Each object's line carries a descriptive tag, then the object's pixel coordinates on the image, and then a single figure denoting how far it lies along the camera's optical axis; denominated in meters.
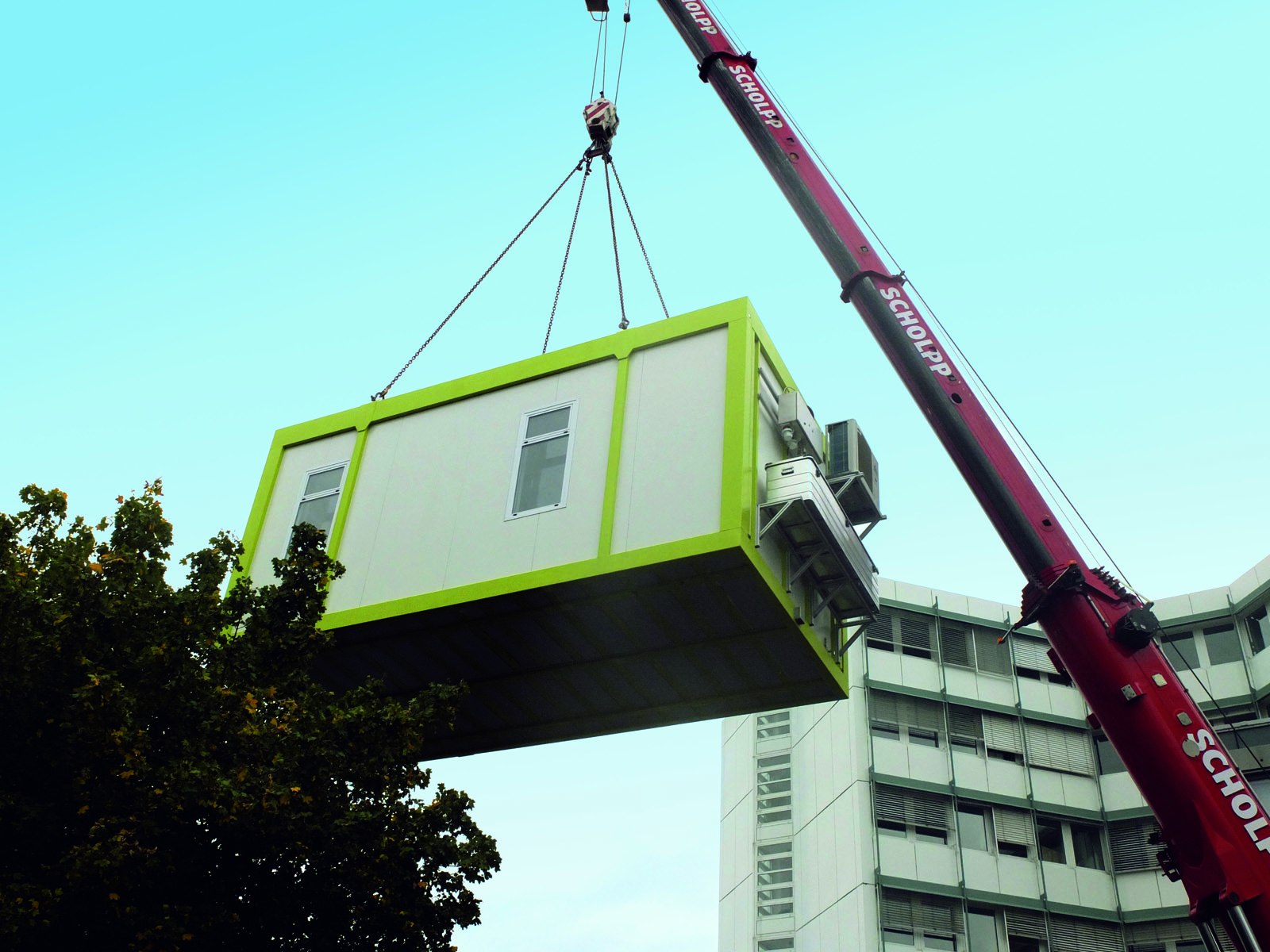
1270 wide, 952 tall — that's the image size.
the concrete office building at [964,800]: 38.81
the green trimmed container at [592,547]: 15.66
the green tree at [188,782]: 11.64
